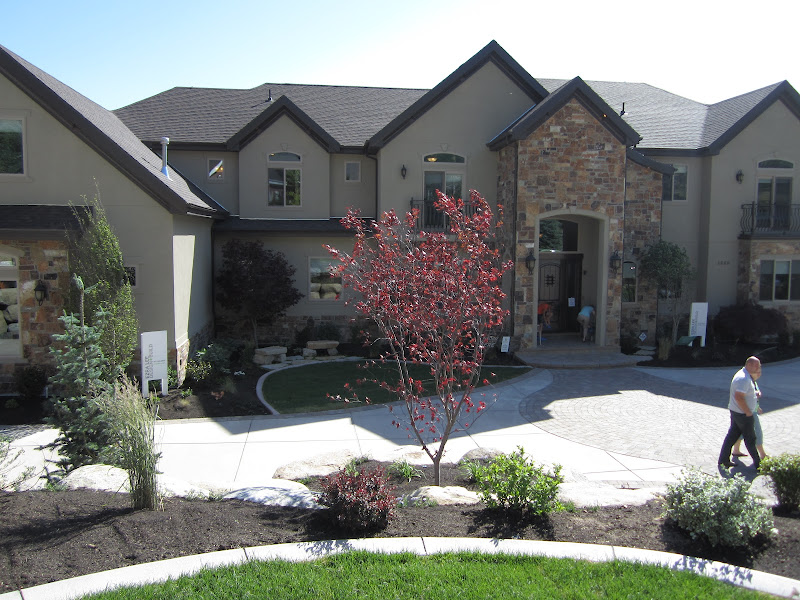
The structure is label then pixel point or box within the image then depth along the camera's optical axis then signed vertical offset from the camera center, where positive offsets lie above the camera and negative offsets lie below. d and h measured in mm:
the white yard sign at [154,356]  11875 -1816
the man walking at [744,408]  8602 -1902
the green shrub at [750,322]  18531 -1492
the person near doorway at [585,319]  18281 -1448
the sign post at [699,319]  17891 -1370
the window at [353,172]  19641 +3022
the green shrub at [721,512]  5496 -2196
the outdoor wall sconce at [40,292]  12477 -610
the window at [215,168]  19078 +2998
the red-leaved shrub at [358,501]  5816 -2235
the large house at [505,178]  16719 +2736
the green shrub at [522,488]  6145 -2208
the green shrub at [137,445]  6094 -1803
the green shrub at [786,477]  6539 -2180
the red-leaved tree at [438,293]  7262 -299
